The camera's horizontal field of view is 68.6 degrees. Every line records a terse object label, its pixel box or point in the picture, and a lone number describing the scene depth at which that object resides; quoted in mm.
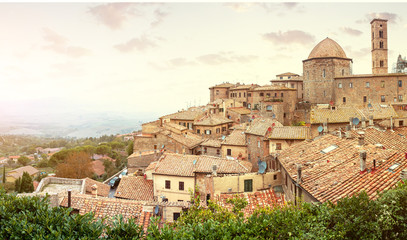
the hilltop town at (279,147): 13578
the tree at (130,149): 62800
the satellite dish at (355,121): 23191
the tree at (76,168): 47203
